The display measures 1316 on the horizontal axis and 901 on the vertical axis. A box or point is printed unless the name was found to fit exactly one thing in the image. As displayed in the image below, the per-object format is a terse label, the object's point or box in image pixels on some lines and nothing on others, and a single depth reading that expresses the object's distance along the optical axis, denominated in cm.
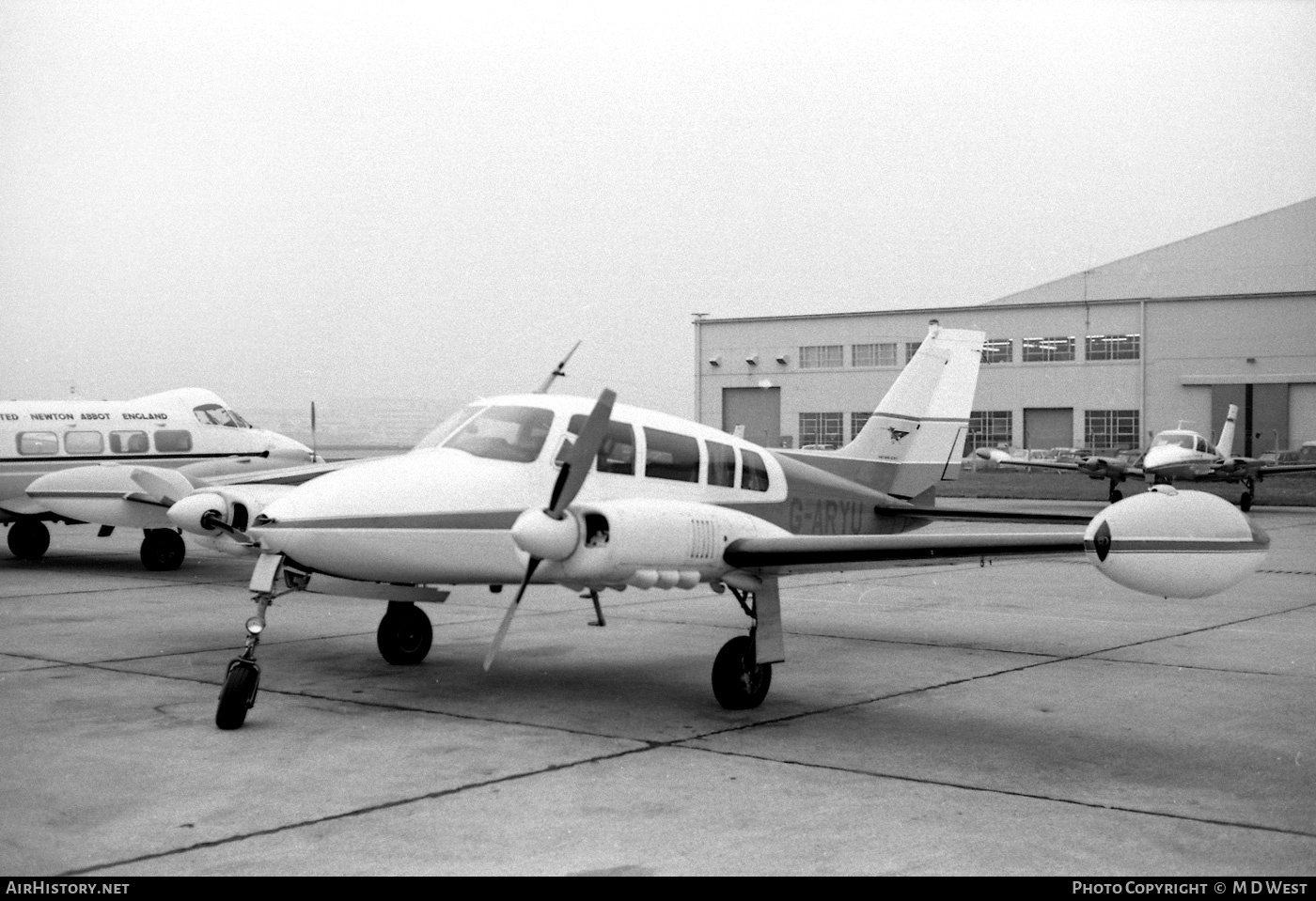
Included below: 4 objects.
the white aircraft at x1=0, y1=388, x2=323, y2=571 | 1800
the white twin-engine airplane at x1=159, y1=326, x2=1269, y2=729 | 737
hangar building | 5641
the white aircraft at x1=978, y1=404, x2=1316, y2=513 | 3575
